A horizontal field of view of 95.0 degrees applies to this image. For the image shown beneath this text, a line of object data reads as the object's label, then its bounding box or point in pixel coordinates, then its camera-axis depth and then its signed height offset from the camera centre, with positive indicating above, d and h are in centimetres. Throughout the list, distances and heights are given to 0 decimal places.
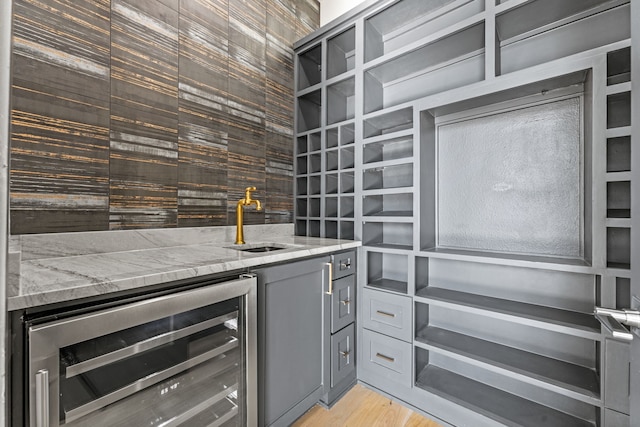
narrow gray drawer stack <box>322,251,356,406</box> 176 -74
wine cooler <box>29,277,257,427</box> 81 -51
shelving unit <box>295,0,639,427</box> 138 +9
